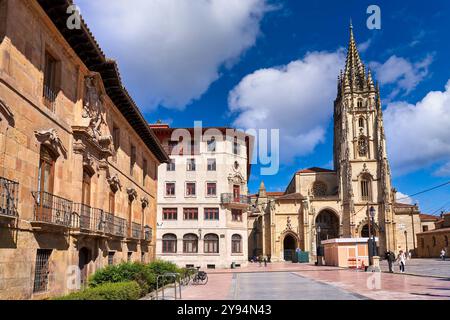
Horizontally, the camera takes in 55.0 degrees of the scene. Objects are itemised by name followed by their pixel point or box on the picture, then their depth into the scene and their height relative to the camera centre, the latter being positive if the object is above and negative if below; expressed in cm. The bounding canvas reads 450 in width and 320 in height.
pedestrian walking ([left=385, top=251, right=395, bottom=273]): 3160 -185
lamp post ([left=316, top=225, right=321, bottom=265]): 7225 +13
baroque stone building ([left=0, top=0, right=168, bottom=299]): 1040 +253
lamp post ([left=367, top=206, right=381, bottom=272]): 3256 -176
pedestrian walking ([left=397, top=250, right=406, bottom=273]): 3039 -191
